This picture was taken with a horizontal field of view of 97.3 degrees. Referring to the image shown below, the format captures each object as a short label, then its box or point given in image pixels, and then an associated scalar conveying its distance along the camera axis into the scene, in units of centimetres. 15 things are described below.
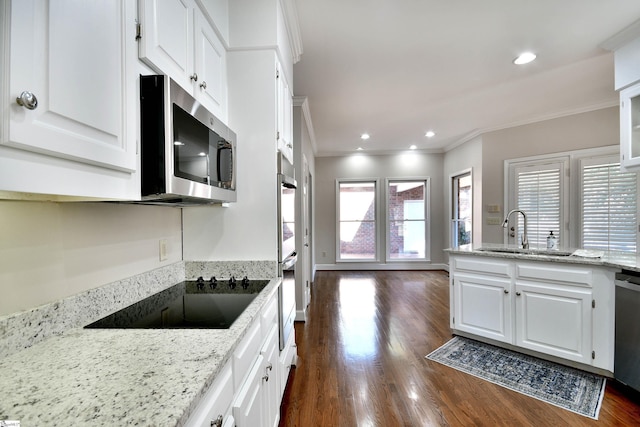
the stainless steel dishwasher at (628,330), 188
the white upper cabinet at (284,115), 187
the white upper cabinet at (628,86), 220
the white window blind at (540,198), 399
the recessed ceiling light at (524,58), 251
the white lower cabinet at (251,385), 77
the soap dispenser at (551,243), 263
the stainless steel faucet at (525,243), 274
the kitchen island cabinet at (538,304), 209
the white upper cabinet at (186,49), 102
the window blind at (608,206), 333
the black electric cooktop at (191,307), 104
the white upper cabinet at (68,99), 58
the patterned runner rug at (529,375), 189
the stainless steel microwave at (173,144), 98
